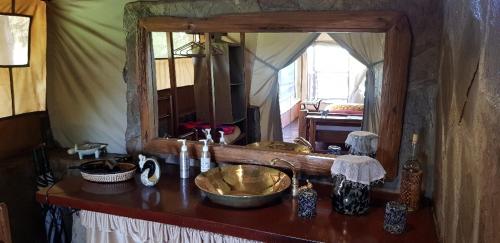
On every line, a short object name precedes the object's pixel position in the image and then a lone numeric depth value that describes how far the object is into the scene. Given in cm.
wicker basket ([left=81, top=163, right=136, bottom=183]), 187
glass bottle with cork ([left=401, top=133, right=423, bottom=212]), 154
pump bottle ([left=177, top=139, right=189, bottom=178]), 189
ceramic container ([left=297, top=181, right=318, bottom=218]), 149
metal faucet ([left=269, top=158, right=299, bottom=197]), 170
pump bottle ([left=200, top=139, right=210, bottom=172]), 187
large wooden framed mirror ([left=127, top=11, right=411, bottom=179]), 163
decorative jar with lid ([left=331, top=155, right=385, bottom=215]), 146
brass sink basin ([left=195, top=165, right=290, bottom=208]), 168
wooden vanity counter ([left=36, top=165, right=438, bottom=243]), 139
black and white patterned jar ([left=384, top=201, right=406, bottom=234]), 138
